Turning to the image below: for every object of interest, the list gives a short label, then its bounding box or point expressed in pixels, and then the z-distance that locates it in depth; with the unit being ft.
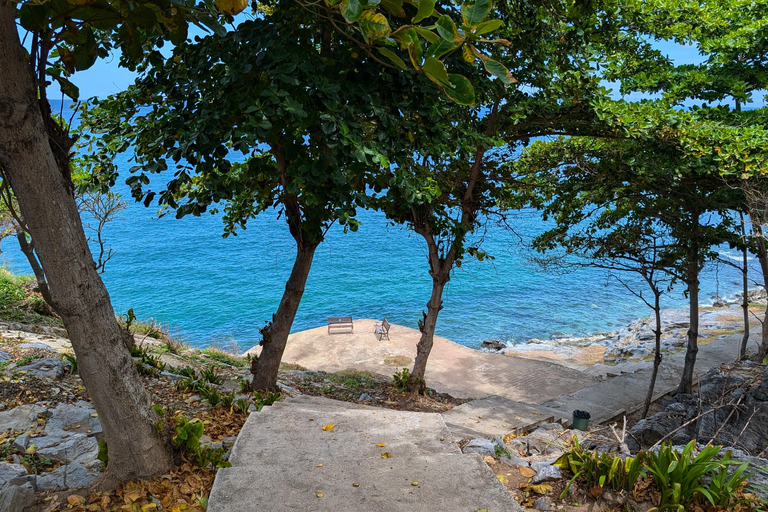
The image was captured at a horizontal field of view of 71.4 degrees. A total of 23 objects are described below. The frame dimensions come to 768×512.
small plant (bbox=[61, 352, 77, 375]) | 19.72
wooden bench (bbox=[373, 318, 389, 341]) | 62.34
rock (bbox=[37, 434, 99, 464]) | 12.78
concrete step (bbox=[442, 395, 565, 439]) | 20.74
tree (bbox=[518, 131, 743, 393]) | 27.81
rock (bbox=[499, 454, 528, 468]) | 13.15
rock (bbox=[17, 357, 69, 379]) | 18.76
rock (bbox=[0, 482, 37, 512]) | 9.97
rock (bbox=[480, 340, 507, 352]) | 71.59
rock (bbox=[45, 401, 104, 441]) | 14.49
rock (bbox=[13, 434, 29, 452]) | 12.91
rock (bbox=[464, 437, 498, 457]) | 13.64
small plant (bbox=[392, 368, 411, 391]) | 30.64
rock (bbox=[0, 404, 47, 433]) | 14.17
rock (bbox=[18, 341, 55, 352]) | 24.10
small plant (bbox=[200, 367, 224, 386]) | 22.08
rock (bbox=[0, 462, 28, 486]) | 11.19
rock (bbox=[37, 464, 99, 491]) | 11.41
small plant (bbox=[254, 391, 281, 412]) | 17.03
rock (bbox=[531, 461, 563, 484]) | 11.58
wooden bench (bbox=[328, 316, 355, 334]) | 64.85
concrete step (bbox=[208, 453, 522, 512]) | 9.87
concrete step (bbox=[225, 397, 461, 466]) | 12.26
